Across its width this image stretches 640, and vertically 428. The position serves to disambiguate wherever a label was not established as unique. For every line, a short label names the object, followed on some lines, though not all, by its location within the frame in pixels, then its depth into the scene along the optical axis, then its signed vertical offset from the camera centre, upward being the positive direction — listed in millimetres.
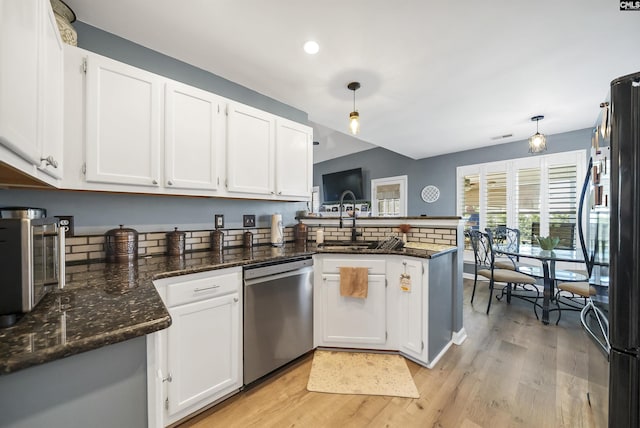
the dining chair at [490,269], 3023 -768
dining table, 2748 -698
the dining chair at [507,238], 3794 -416
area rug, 1720 -1243
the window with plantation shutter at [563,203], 3750 +171
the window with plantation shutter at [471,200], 4734 +270
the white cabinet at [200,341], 1350 -767
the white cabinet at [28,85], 693 +437
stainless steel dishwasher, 1673 -758
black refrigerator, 871 -151
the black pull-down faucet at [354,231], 2609 -190
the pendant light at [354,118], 2285 +897
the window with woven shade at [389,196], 5691 +426
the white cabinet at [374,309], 2055 -829
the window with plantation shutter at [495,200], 4423 +257
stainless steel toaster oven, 733 -169
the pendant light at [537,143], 2943 +857
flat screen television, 6262 +807
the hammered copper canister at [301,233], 2744 -222
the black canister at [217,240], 2146 -240
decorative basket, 1434 +1142
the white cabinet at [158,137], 1434 +550
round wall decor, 5195 +433
